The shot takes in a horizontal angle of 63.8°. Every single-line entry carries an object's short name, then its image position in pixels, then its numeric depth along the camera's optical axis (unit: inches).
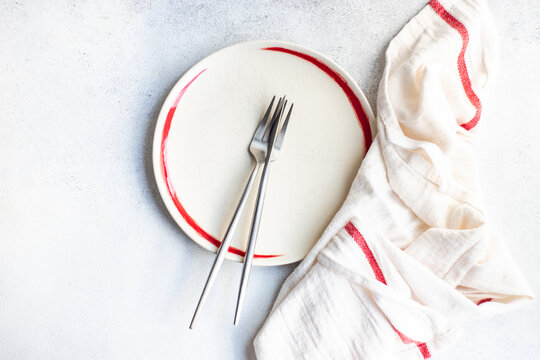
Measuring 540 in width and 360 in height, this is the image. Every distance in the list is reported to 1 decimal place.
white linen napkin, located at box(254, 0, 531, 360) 17.7
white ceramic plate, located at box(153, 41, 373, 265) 19.0
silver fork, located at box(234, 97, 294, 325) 18.1
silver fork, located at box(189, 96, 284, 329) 18.2
